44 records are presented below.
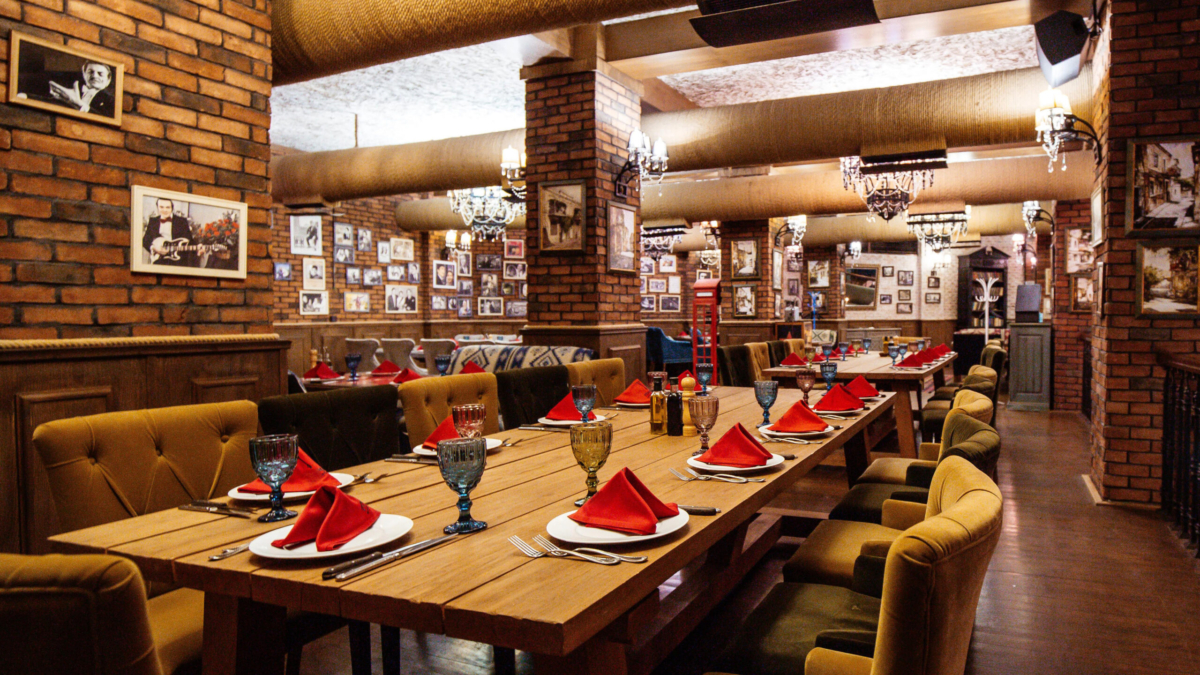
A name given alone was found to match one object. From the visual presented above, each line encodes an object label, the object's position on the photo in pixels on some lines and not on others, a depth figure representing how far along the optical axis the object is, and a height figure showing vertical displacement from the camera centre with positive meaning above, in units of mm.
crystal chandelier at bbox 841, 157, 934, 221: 6520 +1086
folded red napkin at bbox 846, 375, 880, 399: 3291 -354
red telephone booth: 7016 +111
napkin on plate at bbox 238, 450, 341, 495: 1658 -397
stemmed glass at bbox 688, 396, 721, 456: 2088 -289
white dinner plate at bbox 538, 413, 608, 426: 2662 -413
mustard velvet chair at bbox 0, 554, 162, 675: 699 -291
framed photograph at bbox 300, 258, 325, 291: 10523 +490
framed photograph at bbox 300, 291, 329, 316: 10500 +66
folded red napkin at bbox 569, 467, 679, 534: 1322 -373
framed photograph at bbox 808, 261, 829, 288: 14469 +665
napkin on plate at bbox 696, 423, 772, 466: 1867 -367
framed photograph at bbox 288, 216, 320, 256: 10352 +1019
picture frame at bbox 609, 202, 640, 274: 5586 +544
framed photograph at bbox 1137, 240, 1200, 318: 4000 +165
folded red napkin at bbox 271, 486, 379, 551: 1262 -377
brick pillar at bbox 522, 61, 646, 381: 5410 +860
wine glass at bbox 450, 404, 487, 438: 1734 -263
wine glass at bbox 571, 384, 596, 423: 2443 -295
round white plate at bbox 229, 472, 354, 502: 1599 -411
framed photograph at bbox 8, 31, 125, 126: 2625 +840
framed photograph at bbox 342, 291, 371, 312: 11109 +88
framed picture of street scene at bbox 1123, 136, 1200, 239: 3982 +668
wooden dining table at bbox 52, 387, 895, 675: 1025 -424
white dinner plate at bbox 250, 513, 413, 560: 1215 -403
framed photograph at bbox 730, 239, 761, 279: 10586 +723
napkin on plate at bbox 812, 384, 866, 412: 2836 -359
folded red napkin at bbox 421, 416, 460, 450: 2072 -352
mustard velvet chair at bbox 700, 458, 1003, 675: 882 -351
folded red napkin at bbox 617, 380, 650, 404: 3246 -382
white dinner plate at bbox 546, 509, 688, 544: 1271 -397
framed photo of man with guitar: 3016 +311
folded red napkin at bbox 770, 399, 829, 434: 2363 -366
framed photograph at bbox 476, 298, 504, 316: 13780 +37
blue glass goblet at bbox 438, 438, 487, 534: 1366 -294
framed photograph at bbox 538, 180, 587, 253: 5438 +689
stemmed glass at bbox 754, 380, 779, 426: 2658 -303
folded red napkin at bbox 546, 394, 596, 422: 2719 -386
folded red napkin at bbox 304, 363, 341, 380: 5227 -470
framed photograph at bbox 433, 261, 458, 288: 12773 +590
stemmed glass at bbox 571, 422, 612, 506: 1533 -284
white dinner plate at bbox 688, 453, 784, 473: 1814 -393
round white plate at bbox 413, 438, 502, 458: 2111 -414
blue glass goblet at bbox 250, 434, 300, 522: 1470 -310
